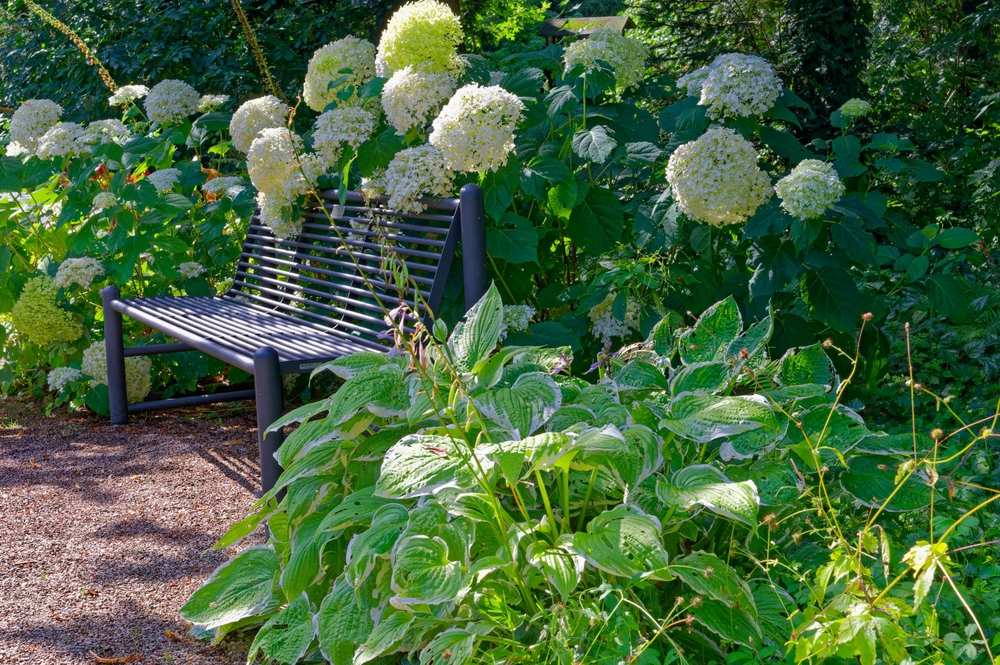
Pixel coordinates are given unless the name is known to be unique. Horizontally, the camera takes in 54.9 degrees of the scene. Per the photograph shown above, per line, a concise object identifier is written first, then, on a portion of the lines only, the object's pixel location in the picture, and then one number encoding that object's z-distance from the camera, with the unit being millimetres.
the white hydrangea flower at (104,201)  4566
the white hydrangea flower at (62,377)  4684
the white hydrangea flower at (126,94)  5129
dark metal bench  3076
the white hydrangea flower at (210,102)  5082
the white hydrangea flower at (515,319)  3289
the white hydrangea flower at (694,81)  3344
